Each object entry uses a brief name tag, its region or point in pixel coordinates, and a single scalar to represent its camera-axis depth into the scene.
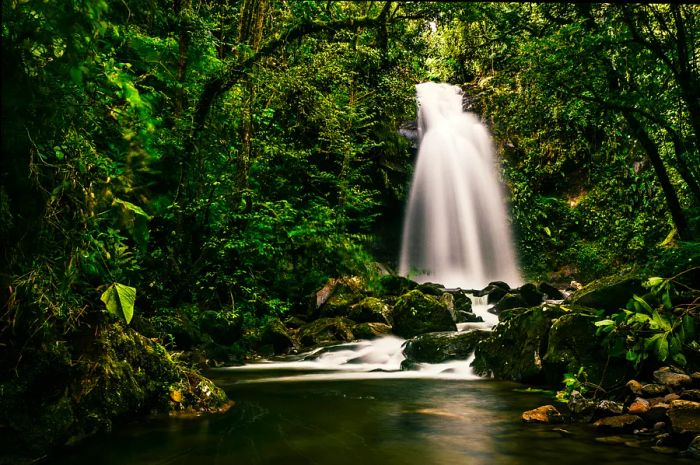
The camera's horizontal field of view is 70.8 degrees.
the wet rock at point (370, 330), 12.91
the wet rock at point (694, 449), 4.02
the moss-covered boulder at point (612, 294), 7.48
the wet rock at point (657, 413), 4.67
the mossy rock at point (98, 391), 3.91
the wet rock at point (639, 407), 4.92
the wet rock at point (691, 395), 4.82
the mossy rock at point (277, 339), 12.39
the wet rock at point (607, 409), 5.12
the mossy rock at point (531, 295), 15.18
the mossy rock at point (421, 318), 12.65
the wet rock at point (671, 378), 5.21
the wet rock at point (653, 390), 5.19
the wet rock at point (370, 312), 13.85
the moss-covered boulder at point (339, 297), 14.78
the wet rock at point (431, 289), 16.23
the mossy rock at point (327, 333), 12.94
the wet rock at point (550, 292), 16.27
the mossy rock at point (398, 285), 16.84
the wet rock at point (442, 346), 9.91
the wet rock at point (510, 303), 15.04
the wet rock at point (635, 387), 5.27
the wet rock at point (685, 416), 4.30
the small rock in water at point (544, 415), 5.25
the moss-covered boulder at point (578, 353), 6.12
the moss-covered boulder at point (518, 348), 7.69
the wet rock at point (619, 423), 4.76
